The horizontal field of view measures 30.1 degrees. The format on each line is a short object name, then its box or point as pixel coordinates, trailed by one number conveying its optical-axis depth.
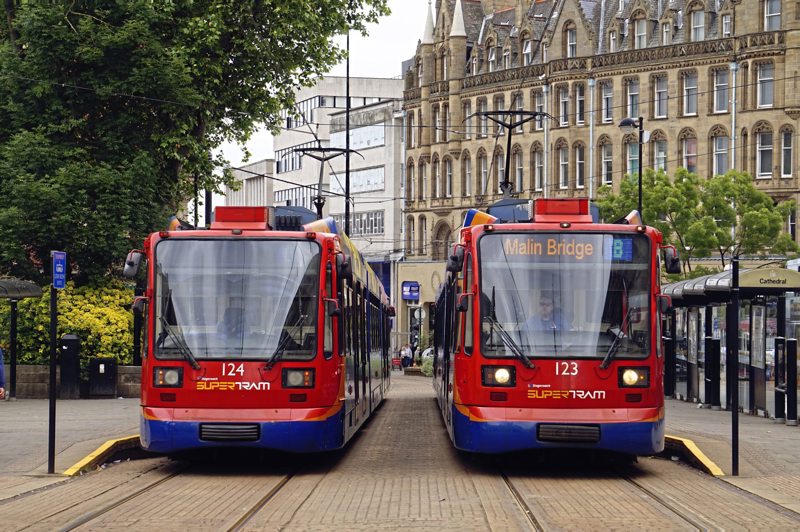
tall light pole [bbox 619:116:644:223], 44.41
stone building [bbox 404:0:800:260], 70.62
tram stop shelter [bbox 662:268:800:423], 24.03
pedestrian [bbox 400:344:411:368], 75.38
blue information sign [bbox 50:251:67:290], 17.02
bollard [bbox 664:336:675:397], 33.44
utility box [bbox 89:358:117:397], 31.14
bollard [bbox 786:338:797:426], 23.67
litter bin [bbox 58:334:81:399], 30.61
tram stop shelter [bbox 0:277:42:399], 28.38
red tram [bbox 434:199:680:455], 15.86
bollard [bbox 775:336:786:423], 24.02
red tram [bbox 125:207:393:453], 16.27
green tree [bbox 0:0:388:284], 31.31
